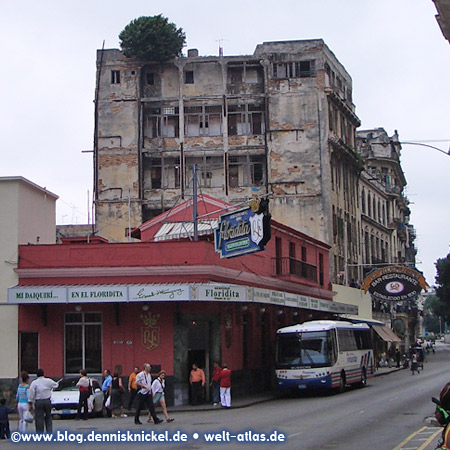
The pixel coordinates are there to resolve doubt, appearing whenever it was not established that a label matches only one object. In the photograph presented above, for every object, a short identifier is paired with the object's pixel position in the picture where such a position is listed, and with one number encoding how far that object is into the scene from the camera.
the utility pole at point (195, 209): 31.13
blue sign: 29.22
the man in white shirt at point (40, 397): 18.97
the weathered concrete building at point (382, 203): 70.56
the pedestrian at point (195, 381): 29.36
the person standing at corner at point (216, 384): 29.31
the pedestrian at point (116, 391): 26.95
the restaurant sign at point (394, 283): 47.25
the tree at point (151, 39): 57.22
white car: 26.41
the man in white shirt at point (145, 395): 23.08
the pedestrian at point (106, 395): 26.84
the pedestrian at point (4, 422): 19.72
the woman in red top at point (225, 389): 28.50
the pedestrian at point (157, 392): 23.95
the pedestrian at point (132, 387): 27.66
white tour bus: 32.09
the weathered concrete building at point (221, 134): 56.81
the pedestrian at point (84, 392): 25.45
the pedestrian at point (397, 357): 61.90
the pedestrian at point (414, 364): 50.59
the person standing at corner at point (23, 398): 20.30
